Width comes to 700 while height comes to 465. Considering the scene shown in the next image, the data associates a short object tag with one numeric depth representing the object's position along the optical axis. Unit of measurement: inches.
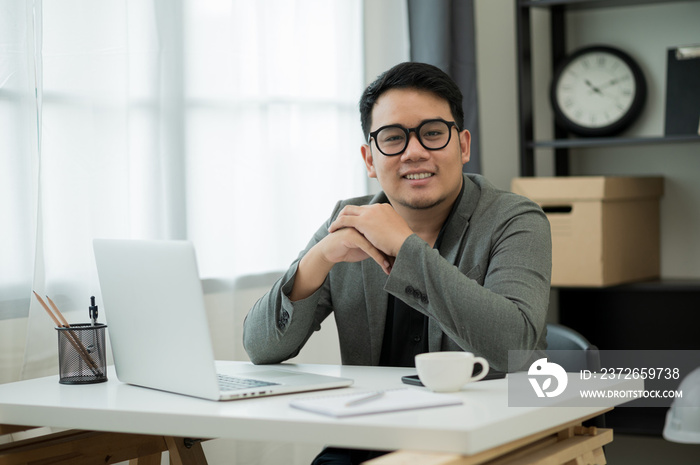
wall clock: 125.7
